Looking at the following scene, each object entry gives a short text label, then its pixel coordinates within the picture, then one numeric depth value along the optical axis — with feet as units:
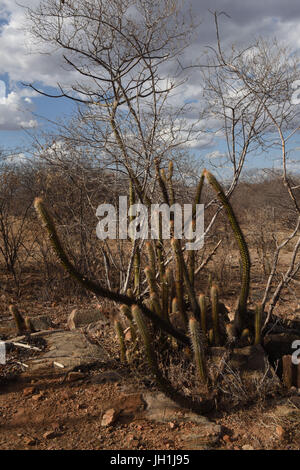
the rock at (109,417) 10.62
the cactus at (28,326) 15.69
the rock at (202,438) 9.89
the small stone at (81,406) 11.41
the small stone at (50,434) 10.12
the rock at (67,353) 13.41
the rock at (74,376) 12.76
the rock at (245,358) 12.37
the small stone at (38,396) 11.77
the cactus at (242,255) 11.60
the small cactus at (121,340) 13.15
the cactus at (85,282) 10.28
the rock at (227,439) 10.20
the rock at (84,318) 17.61
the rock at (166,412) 10.92
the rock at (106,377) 12.67
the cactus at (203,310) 12.46
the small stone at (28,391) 12.06
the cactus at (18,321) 15.05
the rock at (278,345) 13.74
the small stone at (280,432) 10.19
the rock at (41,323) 17.35
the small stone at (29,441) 9.85
